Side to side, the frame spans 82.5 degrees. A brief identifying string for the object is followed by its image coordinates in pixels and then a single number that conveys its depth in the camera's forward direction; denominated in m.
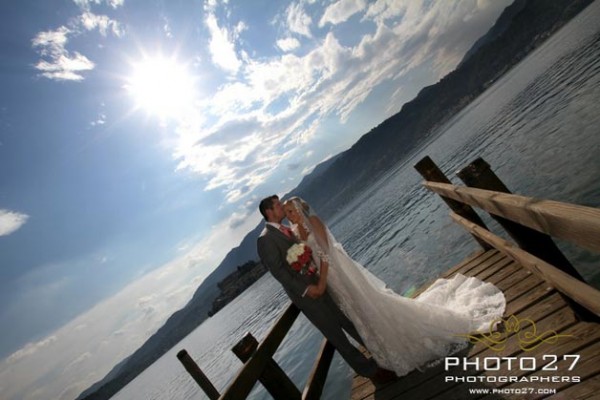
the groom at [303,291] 4.62
